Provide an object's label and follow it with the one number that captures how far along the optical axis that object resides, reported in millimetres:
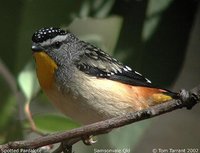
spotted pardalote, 4316
